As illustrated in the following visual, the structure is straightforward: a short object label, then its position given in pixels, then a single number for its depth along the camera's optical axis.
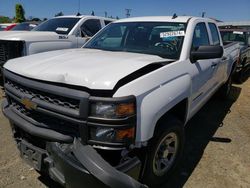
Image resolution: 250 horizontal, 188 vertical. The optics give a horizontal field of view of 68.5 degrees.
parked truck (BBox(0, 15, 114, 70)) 3.91
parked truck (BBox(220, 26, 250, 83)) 6.04
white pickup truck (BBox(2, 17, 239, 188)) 1.47
